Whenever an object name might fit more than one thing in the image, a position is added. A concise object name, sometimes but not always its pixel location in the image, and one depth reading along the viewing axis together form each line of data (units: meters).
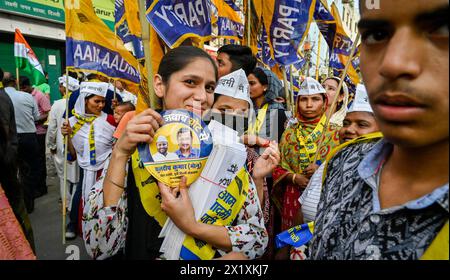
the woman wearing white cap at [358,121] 2.36
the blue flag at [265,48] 3.81
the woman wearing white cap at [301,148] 2.74
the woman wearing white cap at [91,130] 3.92
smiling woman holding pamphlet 1.15
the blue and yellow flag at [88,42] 3.36
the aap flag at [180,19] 2.22
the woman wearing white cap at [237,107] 1.91
